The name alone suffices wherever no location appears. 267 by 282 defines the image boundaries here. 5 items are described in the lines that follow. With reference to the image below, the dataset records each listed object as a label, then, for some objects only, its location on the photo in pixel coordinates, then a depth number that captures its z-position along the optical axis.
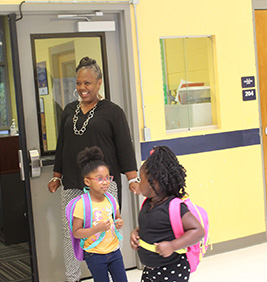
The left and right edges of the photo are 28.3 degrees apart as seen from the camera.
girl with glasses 2.90
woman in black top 3.35
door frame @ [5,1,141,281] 3.62
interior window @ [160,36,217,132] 4.29
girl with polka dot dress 2.35
